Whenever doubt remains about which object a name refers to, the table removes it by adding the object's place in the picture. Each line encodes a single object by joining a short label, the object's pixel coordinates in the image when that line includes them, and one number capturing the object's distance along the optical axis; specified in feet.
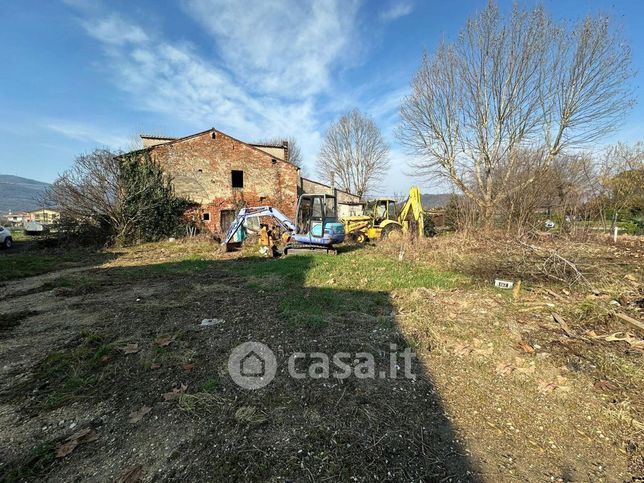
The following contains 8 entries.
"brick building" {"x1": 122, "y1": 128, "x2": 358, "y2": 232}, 52.85
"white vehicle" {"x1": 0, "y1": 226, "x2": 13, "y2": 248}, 42.28
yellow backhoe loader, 41.37
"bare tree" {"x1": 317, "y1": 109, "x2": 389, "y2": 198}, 118.11
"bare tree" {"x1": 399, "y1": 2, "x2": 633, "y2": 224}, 43.19
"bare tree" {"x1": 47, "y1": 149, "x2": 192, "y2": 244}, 44.11
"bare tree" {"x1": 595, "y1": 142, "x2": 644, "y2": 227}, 48.75
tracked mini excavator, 33.53
